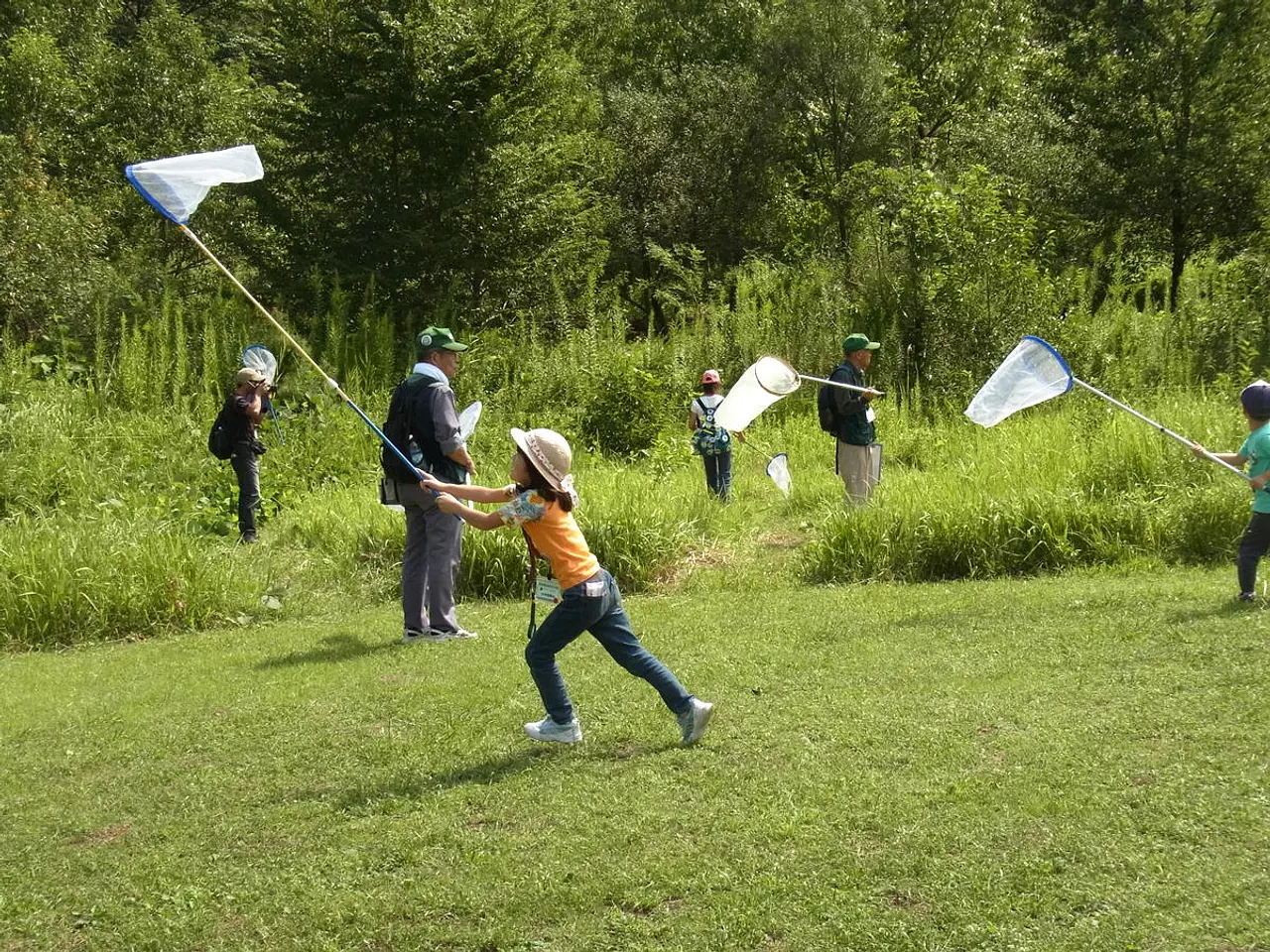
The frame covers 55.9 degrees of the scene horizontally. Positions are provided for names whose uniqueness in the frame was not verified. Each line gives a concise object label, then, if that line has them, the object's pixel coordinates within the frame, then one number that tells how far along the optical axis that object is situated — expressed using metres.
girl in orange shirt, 5.42
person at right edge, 7.27
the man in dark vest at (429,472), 7.73
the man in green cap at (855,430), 10.52
